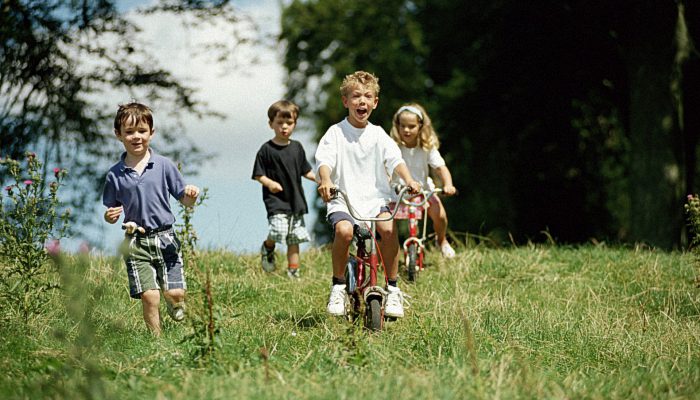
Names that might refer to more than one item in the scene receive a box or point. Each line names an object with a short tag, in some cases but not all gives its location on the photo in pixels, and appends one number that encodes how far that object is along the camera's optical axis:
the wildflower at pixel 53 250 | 7.24
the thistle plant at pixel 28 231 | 11.65
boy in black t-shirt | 17.72
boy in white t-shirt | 12.28
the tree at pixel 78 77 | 23.72
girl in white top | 18.27
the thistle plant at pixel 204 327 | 9.22
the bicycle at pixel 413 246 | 16.98
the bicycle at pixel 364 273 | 11.72
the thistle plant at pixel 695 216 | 13.23
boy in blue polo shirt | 11.75
